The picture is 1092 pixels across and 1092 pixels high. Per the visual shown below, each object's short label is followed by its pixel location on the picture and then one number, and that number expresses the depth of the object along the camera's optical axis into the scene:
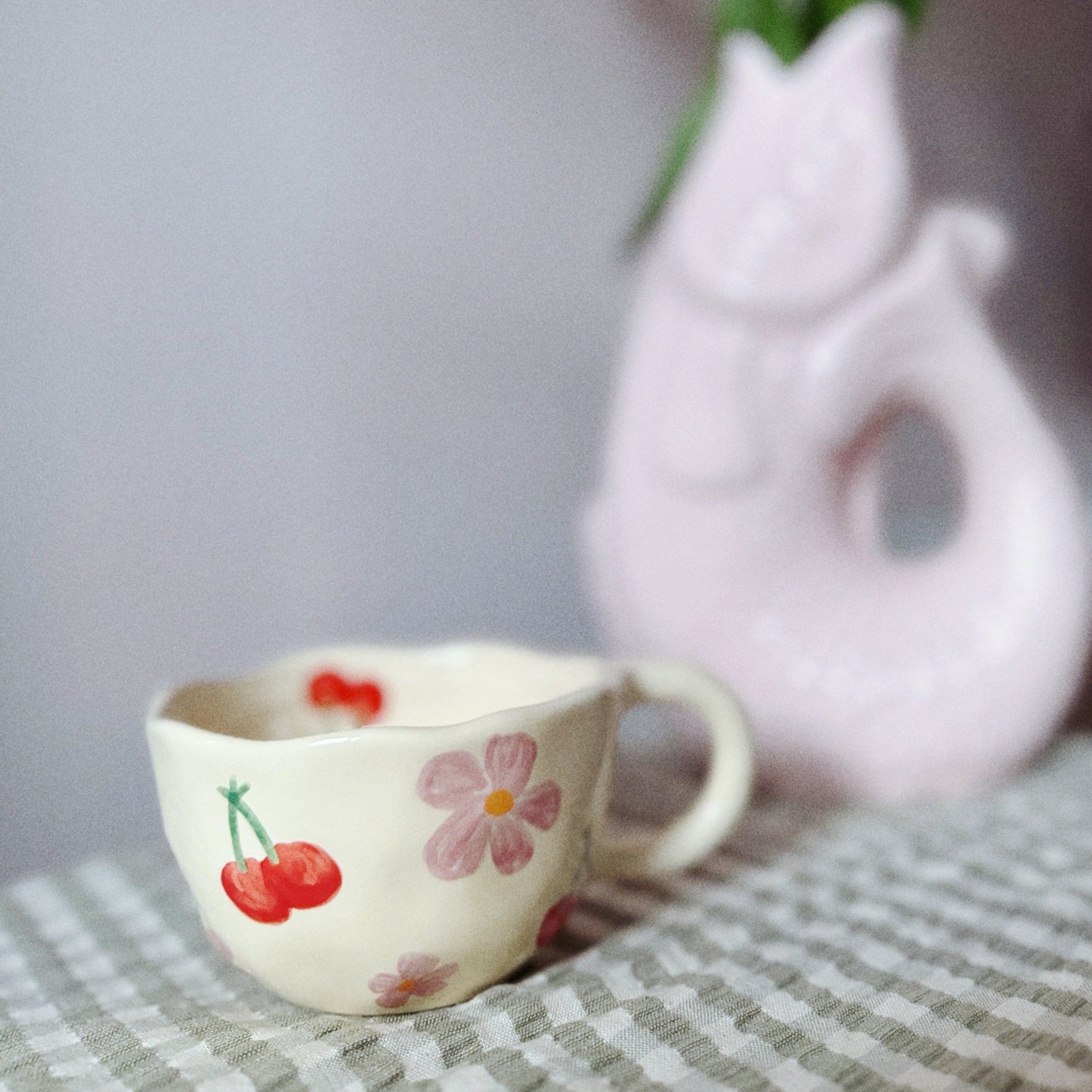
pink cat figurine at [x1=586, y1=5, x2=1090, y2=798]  0.46
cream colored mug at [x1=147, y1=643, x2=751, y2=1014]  0.28
